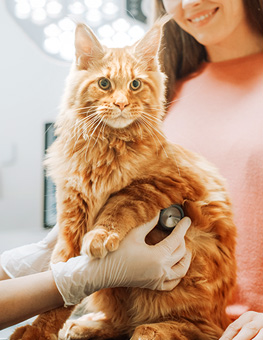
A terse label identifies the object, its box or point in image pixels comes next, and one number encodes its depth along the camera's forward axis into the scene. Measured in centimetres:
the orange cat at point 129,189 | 86
